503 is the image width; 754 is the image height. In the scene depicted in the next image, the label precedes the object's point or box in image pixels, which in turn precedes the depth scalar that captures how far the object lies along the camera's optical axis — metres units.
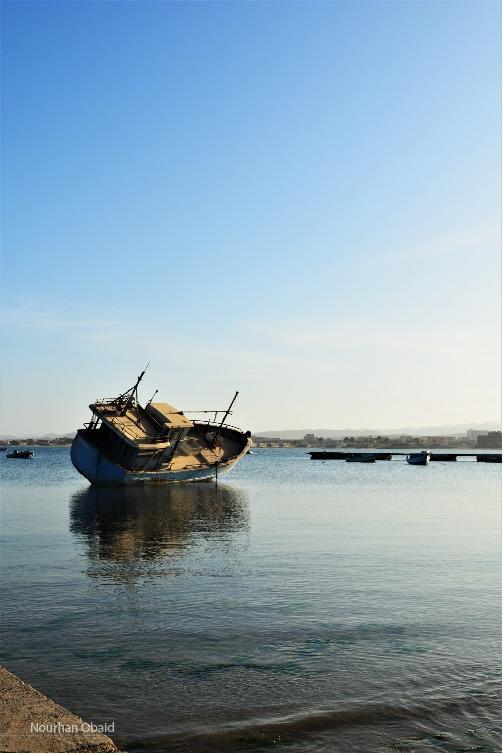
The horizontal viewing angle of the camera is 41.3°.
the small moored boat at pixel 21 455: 166.06
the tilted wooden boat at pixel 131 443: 58.78
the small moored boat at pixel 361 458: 150.62
